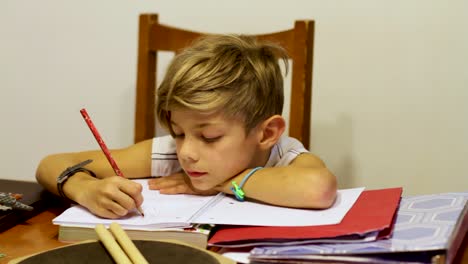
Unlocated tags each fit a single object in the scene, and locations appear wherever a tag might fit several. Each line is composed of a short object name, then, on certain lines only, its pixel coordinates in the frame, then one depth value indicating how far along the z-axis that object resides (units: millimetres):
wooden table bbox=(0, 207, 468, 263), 1348
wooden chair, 1803
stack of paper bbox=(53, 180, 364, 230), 1372
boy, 1438
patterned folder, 1243
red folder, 1294
